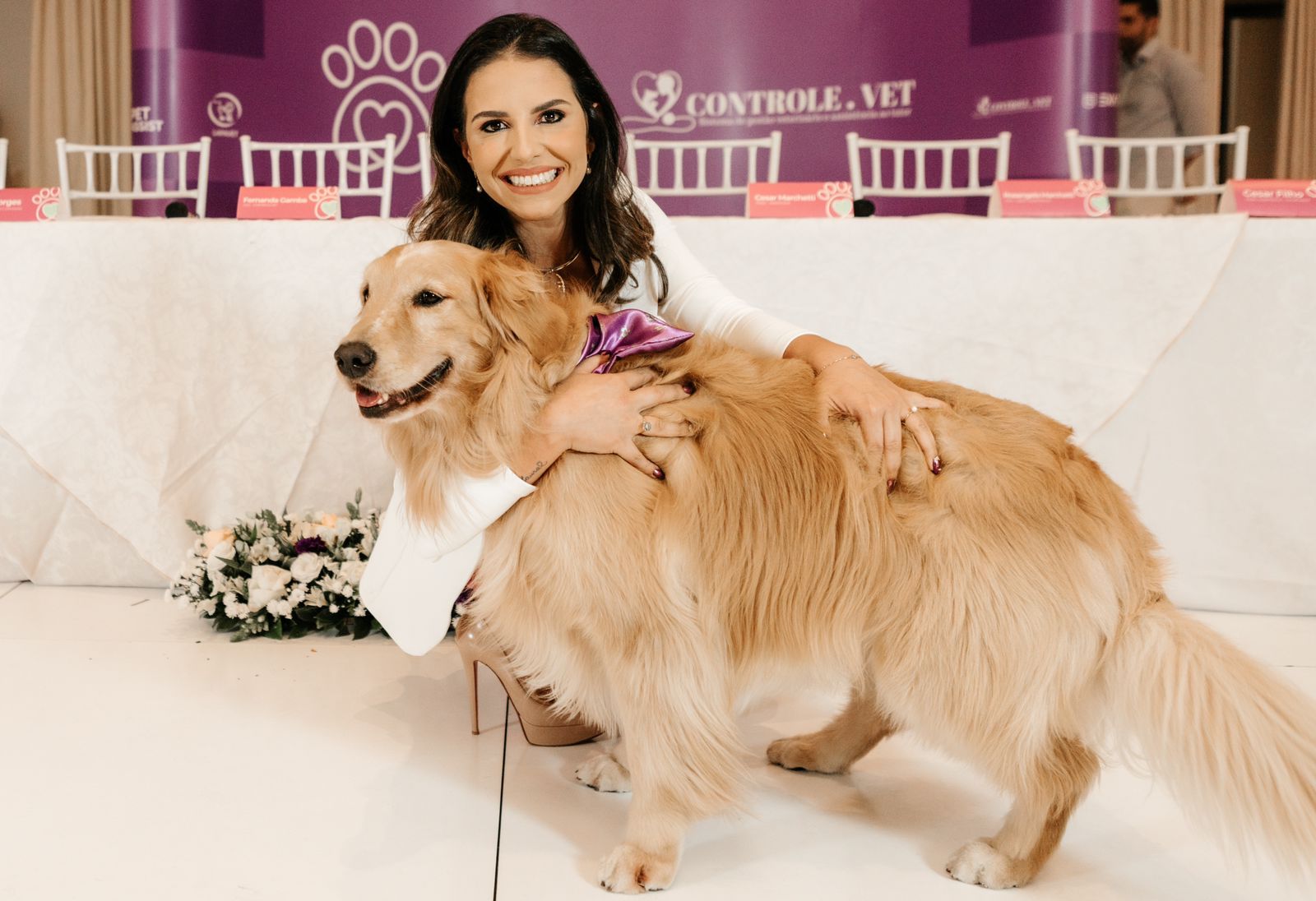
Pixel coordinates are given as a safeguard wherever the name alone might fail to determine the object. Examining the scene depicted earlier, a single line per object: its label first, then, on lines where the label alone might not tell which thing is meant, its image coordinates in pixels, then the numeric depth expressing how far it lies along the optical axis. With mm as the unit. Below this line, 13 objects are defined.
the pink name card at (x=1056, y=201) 2926
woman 1527
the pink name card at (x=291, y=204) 2957
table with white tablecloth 2623
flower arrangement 2562
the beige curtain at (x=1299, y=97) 7945
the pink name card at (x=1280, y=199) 2822
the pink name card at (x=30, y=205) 2963
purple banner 6965
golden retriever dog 1432
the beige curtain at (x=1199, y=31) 7586
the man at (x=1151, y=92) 6762
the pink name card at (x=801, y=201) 2994
